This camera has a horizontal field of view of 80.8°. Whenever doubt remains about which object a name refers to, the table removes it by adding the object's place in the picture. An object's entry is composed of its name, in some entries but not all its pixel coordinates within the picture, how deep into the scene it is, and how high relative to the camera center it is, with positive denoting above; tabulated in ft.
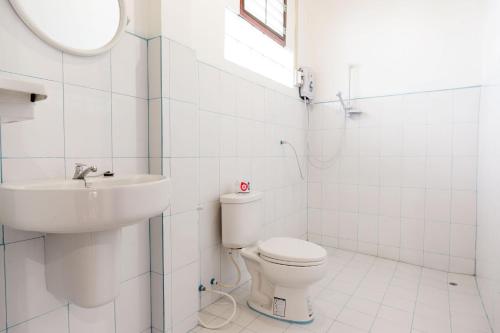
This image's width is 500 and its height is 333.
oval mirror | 3.37 +1.69
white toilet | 5.13 -1.90
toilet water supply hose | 5.24 -2.67
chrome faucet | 3.36 -0.17
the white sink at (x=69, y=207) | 2.61 -0.47
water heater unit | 8.89 +2.30
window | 7.09 +3.68
